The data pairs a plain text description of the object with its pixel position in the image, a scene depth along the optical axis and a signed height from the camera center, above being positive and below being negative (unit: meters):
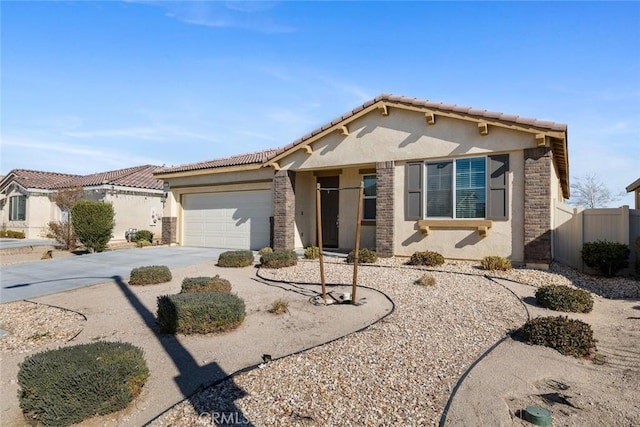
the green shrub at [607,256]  10.16 -1.07
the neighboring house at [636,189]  18.39 +1.46
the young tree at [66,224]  18.39 -0.59
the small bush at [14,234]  25.99 -1.56
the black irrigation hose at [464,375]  3.53 -1.86
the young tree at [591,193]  37.88 +2.46
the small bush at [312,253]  12.73 -1.33
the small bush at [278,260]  11.36 -1.40
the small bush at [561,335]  5.15 -1.69
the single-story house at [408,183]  10.27 +1.08
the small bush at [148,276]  9.56 -1.62
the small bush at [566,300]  7.00 -1.57
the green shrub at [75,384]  3.61 -1.72
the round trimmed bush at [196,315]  5.93 -1.63
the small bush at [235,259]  11.67 -1.42
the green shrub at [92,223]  16.83 -0.48
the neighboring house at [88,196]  22.31 +1.05
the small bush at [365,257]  11.49 -1.32
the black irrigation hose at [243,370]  3.79 -1.91
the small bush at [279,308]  6.99 -1.76
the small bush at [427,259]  10.74 -1.25
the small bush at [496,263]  9.87 -1.26
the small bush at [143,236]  20.64 -1.28
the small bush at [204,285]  7.77 -1.52
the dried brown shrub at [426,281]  8.66 -1.52
